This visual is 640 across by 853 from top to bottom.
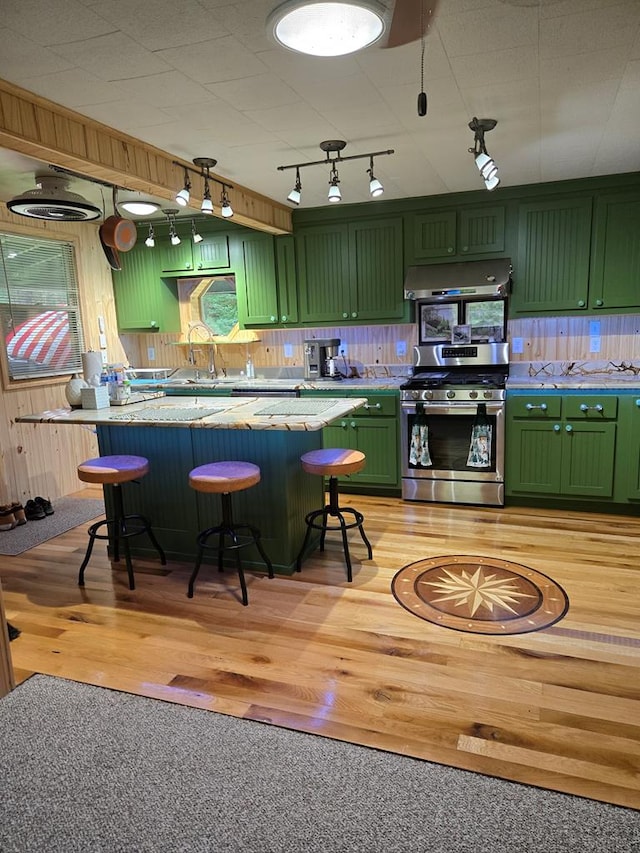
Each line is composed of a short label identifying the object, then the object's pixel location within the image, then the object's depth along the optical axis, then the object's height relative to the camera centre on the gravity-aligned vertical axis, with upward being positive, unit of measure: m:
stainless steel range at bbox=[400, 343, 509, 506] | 4.34 -0.82
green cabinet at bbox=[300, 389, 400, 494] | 4.67 -0.85
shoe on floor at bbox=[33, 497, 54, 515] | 4.62 -1.28
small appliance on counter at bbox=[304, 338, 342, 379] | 5.15 -0.21
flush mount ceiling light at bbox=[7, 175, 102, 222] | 3.46 +0.86
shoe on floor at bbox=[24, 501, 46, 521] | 4.54 -1.30
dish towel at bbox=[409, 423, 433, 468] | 4.52 -0.90
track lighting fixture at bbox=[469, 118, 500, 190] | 2.85 +0.91
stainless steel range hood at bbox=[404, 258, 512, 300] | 4.48 +0.41
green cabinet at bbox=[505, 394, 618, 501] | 4.09 -0.86
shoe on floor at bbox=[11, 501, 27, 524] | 4.40 -1.27
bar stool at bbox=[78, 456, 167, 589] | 3.15 -0.73
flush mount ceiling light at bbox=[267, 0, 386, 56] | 1.85 +1.04
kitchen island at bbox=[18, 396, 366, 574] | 3.24 -0.68
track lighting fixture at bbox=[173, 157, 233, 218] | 3.23 +0.90
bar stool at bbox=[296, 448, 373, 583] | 3.16 -0.73
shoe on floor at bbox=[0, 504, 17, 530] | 4.32 -1.29
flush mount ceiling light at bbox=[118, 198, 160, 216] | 4.35 +1.04
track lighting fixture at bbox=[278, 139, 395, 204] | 3.15 +1.00
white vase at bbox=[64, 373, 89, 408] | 3.66 -0.29
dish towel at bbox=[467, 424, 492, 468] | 4.36 -0.88
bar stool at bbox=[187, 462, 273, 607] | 2.94 -0.75
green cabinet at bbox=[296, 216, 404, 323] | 4.89 +0.55
